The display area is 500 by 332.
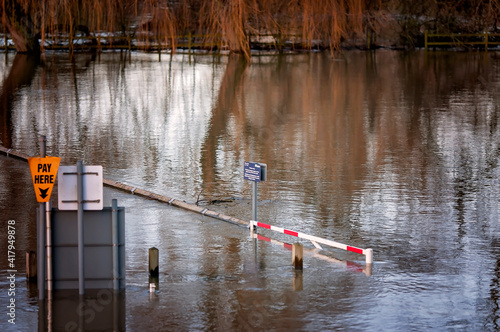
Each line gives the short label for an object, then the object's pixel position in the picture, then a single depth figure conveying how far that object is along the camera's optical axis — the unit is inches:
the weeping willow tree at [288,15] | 2299.5
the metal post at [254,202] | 915.4
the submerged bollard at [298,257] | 771.4
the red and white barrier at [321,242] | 780.6
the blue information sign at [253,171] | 909.8
